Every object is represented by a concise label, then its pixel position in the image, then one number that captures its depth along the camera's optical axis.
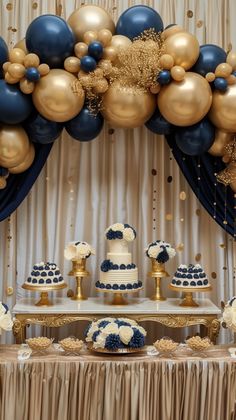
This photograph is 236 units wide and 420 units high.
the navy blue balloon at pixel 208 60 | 2.70
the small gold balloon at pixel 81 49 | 2.62
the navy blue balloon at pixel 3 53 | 2.63
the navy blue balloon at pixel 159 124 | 2.79
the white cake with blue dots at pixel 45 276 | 2.77
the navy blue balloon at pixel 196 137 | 2.72
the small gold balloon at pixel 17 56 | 2.59
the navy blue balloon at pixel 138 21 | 2.68
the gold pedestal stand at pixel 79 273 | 2.90
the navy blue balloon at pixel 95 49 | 2.58
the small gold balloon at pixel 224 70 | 2.64
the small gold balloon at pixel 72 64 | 2.64
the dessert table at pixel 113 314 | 2.70
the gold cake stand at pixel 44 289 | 2.75
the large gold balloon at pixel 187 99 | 2.60
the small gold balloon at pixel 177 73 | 2.59
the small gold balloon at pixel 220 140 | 2.80
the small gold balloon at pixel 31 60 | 2.55
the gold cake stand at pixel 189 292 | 2.79
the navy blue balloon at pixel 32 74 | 2.54
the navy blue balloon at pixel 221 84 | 2.64
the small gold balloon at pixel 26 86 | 2.58
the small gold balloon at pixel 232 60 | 2.71
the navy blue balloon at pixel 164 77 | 2.60
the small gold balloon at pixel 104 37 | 2.61
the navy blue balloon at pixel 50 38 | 2.57
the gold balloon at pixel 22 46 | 2.68
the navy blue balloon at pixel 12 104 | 2.57
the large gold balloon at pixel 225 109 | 2.67
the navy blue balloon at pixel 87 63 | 2.59
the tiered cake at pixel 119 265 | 2.78
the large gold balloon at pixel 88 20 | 2.68
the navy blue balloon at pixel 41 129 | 2.70
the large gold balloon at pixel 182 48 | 2.62
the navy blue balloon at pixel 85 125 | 2.71
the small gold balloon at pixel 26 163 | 2.82
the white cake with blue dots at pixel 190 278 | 2.81
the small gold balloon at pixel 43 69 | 2.58
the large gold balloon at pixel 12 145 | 2.67
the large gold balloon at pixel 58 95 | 2.58
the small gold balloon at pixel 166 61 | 2.59
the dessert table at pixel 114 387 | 2.37
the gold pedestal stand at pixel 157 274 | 2.93
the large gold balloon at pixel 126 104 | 2.64
